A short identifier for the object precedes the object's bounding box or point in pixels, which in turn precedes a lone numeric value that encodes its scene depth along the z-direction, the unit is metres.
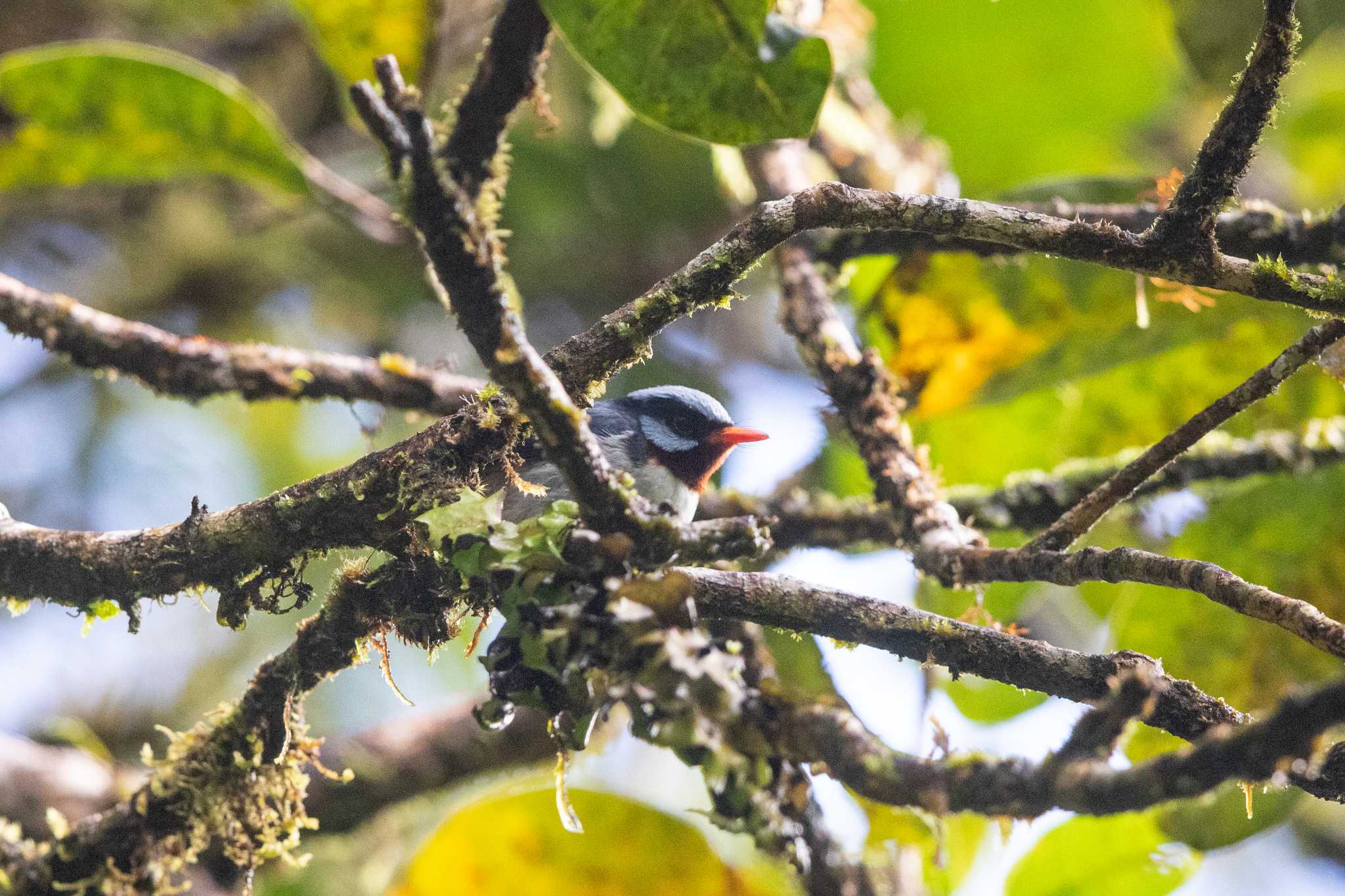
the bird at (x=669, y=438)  6.16
